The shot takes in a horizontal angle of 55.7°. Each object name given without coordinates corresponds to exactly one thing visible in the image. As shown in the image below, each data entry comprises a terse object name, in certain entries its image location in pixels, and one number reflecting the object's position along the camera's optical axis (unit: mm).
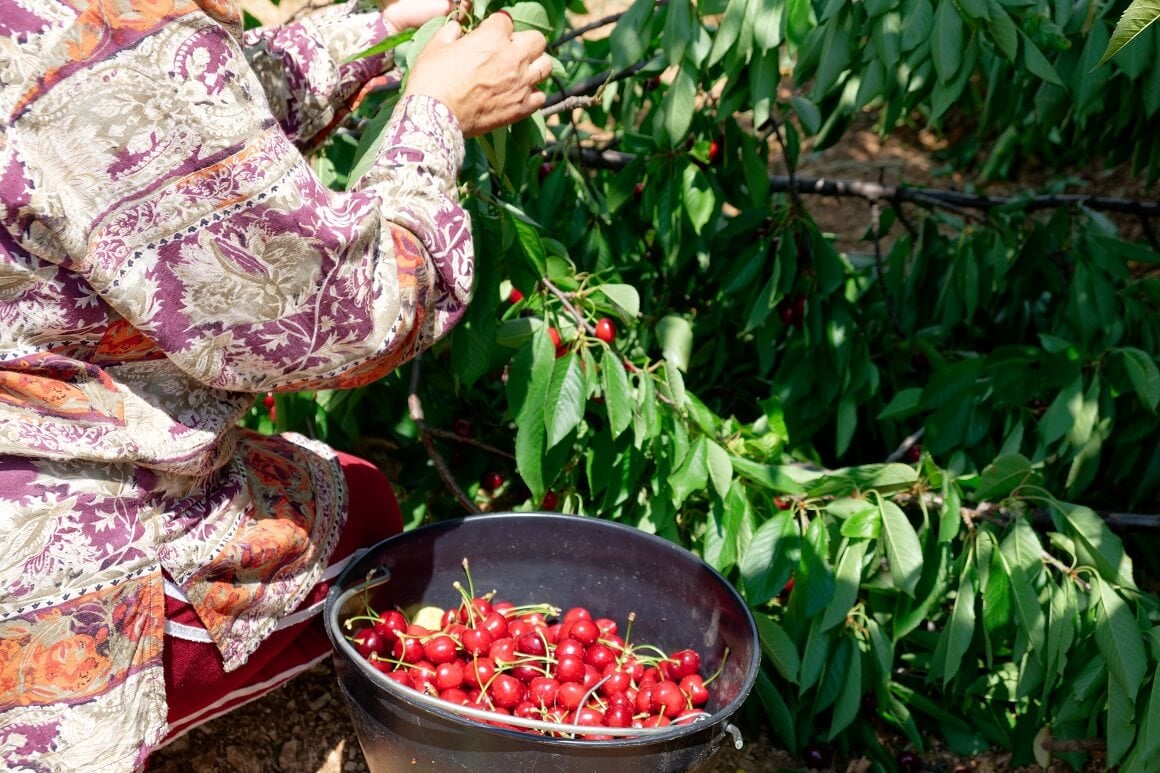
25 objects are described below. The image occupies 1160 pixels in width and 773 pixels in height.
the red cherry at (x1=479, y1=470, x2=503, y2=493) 2170
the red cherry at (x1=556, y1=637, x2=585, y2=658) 1517
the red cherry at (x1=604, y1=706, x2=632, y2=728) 1401
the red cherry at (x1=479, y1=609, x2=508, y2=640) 1561
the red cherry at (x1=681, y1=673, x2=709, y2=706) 1485
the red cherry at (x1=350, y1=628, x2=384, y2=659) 1519
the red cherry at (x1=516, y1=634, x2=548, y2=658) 1541
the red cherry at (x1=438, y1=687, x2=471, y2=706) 1463
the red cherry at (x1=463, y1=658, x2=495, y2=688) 1493
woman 1027
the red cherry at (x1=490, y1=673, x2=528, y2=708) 1458
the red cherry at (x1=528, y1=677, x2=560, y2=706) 1456
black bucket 1245
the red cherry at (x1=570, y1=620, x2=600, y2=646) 1560
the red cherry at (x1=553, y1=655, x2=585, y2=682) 1485
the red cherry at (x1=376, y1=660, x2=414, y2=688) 1463
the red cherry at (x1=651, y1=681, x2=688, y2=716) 1444
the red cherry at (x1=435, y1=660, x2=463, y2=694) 1478
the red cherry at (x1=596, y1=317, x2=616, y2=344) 1796
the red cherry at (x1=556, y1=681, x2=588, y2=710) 1450
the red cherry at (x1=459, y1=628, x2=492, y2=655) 1530
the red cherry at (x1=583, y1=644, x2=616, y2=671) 1538
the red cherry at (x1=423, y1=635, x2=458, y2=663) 1521
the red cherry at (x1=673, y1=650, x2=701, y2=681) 1537
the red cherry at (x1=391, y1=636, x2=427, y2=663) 1538
